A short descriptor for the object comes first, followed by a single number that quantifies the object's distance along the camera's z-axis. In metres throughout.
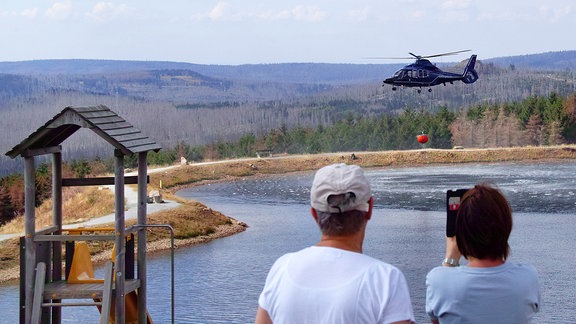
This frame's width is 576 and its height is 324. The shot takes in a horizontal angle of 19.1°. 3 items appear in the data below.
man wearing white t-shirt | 6.26
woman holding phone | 7.11
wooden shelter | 16.43
